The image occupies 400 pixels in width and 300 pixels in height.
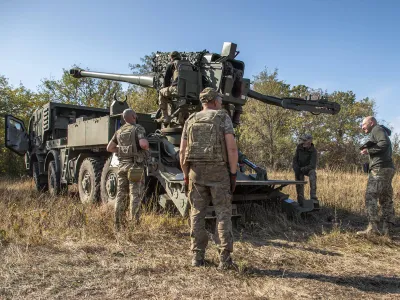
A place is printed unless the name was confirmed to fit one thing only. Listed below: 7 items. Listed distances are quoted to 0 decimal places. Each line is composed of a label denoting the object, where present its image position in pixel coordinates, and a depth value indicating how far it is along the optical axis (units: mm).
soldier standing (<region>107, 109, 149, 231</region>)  5457
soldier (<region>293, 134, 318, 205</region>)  7406
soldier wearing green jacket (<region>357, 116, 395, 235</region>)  5707
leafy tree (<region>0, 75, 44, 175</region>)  18516
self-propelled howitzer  6265
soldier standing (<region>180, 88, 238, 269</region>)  3875
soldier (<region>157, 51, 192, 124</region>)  6460
